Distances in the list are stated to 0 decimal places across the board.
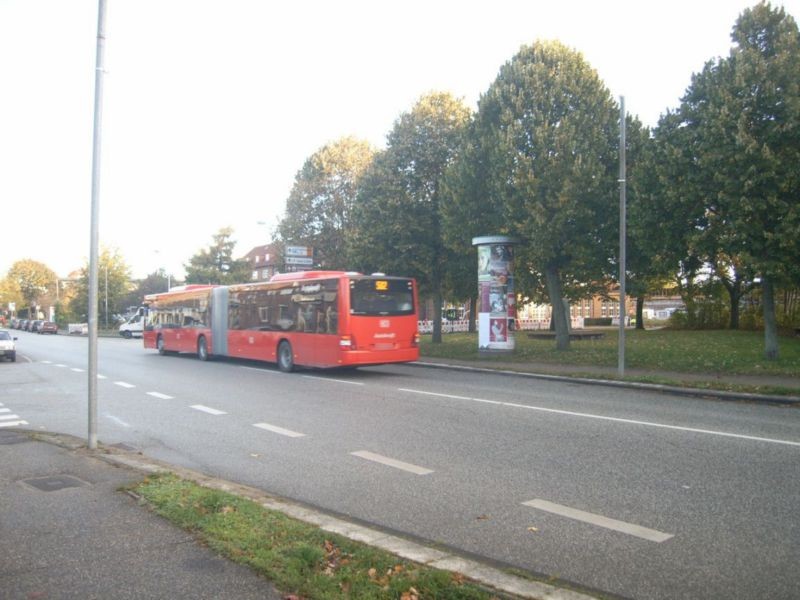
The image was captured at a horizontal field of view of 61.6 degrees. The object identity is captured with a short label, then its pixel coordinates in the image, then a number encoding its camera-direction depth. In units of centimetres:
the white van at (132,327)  5150
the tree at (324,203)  4312
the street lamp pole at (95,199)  781
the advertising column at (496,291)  2161
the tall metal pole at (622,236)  1655
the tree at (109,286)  6350
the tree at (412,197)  2622
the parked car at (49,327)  7100
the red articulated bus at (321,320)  1722
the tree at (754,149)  1530
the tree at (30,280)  10663
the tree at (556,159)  2022
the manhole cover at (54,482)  611
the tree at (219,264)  6562
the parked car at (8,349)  2550
